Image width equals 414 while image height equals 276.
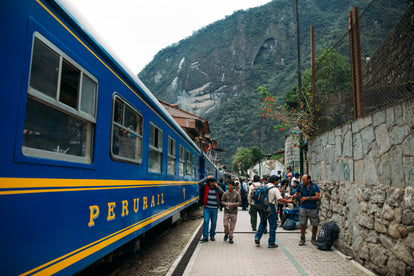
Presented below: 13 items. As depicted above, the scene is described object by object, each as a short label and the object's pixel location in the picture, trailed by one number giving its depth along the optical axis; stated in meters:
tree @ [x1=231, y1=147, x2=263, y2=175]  67.19
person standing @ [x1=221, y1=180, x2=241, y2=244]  7.77
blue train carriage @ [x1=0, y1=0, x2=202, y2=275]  2.12
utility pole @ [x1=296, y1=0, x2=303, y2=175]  11.63
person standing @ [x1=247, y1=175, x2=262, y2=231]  9.52
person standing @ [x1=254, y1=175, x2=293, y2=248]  6.96
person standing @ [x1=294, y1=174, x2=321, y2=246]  7.12
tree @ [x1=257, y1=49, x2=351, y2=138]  7.98
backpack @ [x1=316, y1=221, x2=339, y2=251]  6.54
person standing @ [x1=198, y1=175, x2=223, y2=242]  7.84
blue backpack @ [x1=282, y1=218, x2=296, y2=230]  9.50
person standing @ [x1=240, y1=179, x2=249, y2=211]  16.42
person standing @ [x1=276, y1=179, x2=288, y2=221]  10.58
